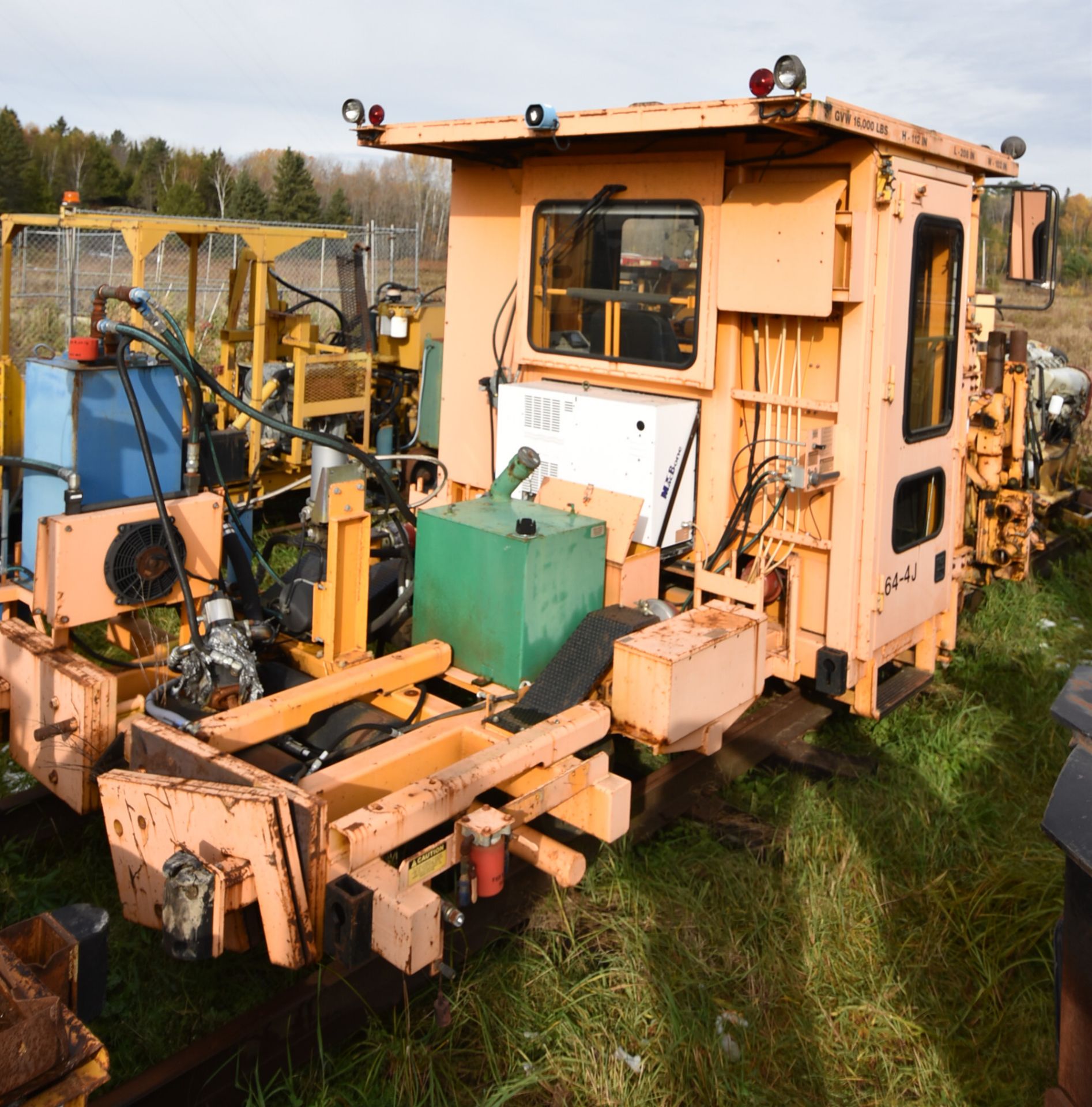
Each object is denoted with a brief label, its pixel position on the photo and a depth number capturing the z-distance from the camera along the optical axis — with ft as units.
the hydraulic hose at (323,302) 29.22
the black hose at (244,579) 14.80
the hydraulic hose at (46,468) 12.22
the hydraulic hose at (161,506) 12.21
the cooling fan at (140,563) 12.28
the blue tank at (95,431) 12.80
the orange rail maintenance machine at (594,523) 10.65
